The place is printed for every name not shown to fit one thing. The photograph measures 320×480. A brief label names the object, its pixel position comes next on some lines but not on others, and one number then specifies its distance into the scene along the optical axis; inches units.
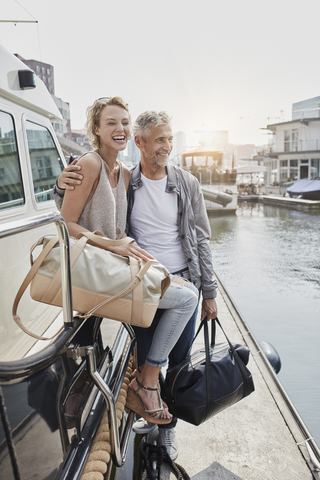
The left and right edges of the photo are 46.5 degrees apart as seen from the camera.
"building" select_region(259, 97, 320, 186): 1374.3
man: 84.6
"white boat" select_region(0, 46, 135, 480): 40.6
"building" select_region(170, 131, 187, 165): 5520.2
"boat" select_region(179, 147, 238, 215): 933.2
